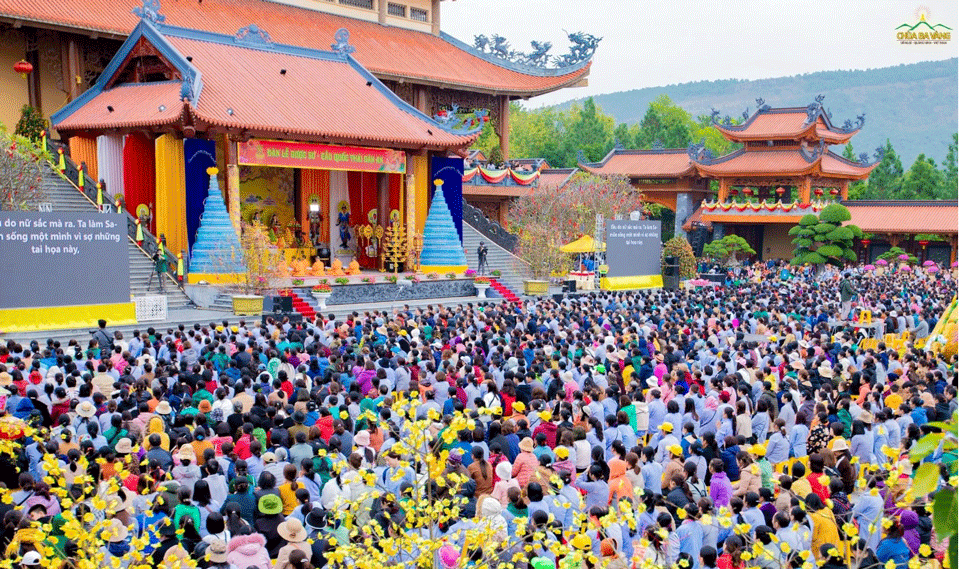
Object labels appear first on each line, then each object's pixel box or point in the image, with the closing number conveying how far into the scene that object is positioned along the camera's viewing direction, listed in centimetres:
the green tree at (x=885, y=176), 5136
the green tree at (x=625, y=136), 7041
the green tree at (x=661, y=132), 6706
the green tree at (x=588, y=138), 6166
